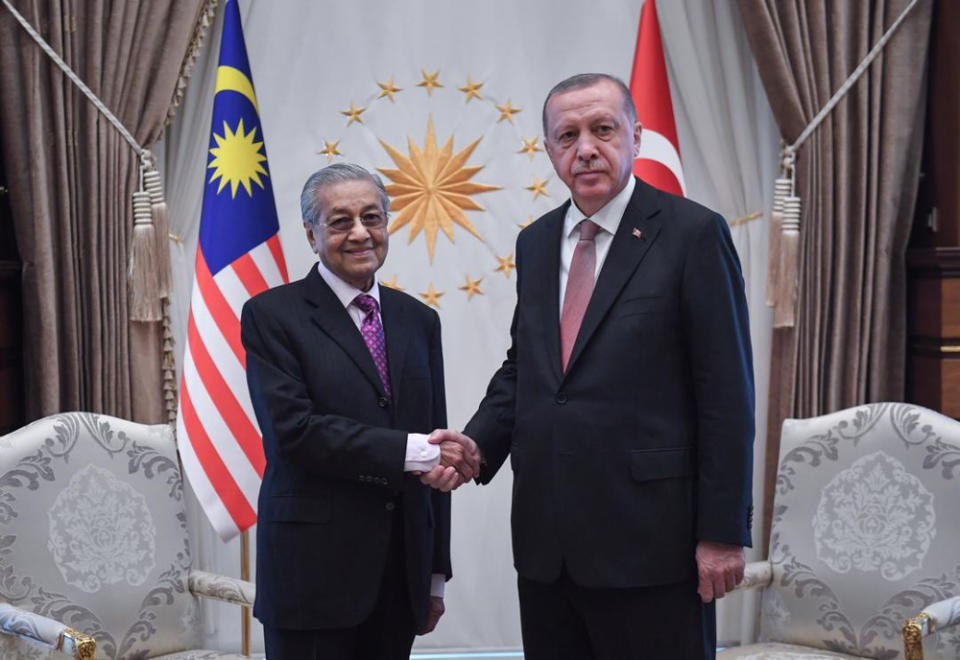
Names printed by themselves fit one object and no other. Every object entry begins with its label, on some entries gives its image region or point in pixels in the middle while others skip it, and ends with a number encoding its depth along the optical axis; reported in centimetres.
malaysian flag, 301
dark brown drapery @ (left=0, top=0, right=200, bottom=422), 315
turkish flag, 328
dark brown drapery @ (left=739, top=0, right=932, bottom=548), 336
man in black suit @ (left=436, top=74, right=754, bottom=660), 179
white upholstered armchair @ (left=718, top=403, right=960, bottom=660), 252
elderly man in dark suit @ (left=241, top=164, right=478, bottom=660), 199
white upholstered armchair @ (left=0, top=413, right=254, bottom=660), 243
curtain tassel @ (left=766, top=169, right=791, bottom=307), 339
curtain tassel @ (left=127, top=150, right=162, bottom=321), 324
